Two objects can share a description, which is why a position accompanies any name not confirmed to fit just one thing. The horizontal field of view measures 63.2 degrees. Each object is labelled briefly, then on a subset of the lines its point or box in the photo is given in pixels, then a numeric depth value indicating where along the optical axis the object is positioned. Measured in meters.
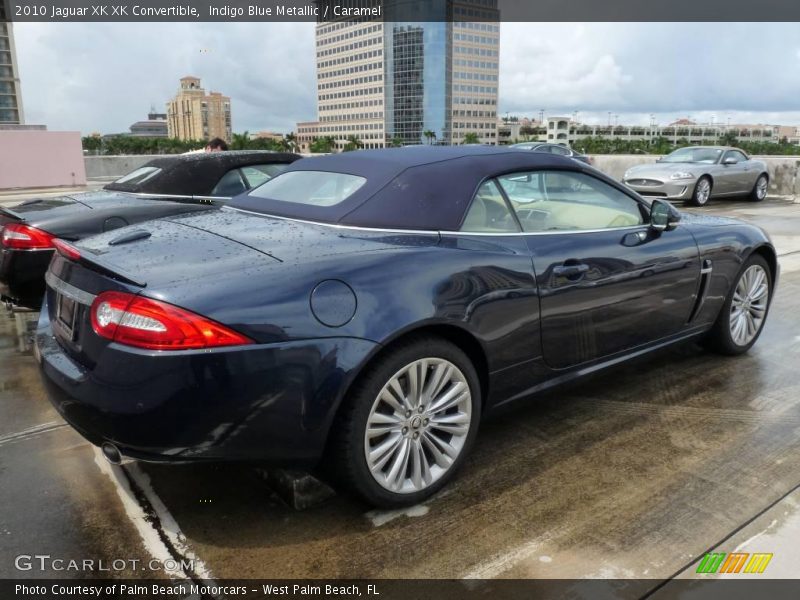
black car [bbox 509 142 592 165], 15.55
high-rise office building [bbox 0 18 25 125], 121.19
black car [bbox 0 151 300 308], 4.45
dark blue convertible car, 2.18
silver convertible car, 14.20
